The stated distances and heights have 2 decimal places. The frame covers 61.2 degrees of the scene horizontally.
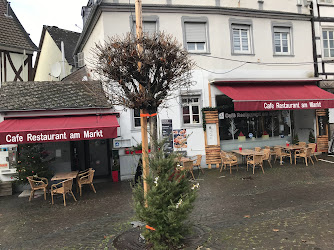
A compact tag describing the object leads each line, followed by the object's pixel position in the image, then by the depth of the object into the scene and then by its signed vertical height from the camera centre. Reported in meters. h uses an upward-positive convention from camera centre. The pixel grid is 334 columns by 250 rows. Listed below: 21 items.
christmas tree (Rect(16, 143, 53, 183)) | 9.82 -0.94
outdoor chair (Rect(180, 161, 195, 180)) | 10.42 -1.25
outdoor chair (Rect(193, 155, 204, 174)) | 11.17 -1.22
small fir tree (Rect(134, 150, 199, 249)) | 4.61 -1.21
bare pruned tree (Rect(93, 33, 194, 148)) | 4.95 +1.15
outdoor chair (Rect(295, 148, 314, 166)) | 11.70 -1.19
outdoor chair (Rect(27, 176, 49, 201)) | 8.94 -1.55
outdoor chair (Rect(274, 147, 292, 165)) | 11.97 -1.13
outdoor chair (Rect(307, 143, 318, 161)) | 12.17 -0.95
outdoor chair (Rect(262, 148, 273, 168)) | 11.42 -1.10
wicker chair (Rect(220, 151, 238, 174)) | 11.25 -1.23
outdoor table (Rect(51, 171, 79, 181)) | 9.10 -1.31
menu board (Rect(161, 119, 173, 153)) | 12.27 +0.18
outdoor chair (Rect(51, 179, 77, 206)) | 8.28 -1.54
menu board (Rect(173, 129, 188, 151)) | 12.35 -0.20
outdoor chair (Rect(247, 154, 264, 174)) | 10.68 -1.23
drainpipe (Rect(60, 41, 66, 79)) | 18.42 +5.16
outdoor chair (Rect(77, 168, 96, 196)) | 9.36 -1.49
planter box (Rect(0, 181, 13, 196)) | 10.24 -1.79
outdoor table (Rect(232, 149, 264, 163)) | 11.18 -1.02
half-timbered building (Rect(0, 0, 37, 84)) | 14.85 +4.86
